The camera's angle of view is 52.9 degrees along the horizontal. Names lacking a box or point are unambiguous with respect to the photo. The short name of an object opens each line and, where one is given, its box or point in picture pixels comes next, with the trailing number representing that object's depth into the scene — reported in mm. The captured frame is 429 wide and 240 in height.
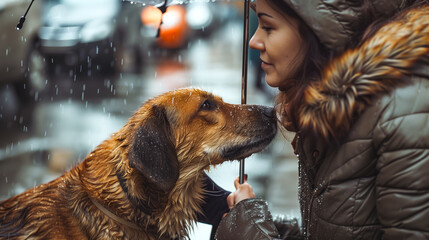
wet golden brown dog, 2396
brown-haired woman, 1610
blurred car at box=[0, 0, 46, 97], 6188
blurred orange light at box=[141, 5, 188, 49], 10512
